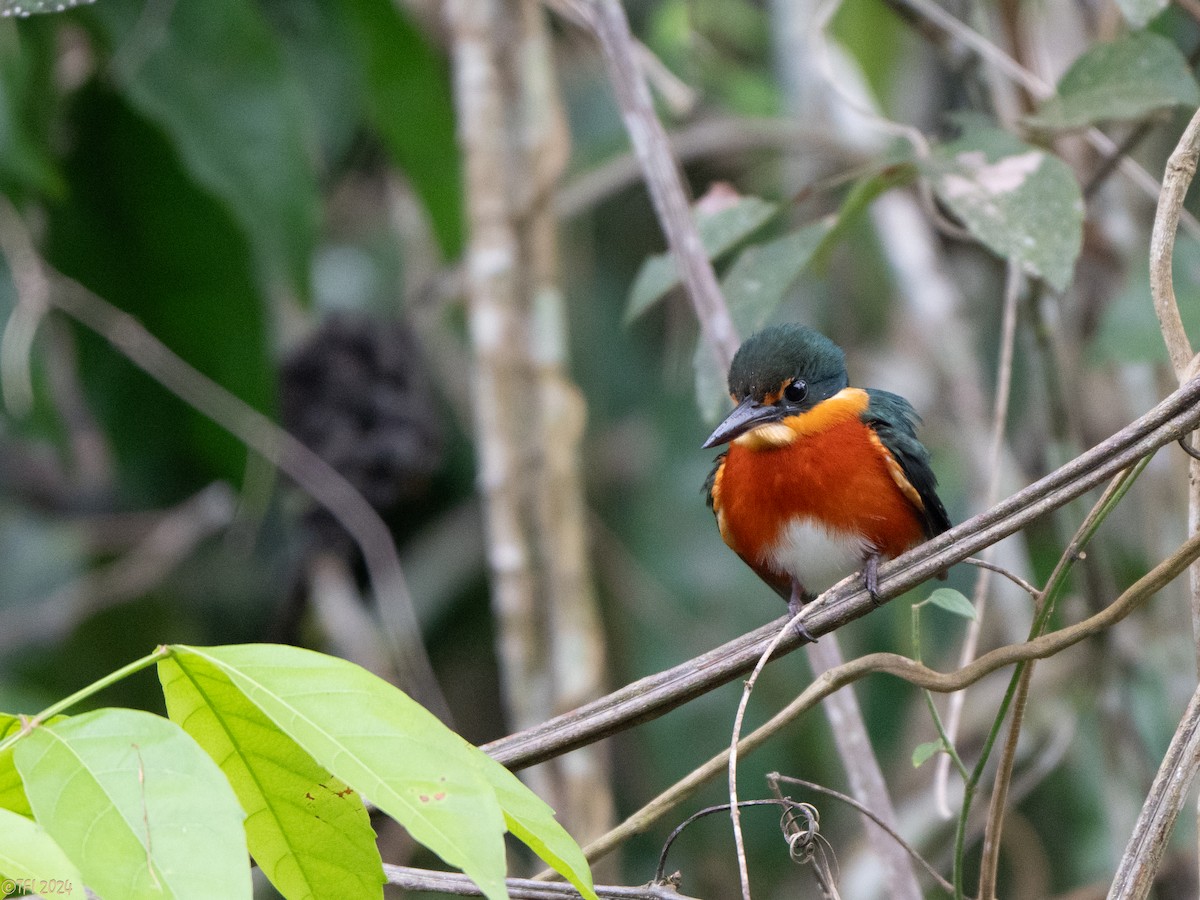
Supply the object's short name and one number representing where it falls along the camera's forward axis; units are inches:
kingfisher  203.9
